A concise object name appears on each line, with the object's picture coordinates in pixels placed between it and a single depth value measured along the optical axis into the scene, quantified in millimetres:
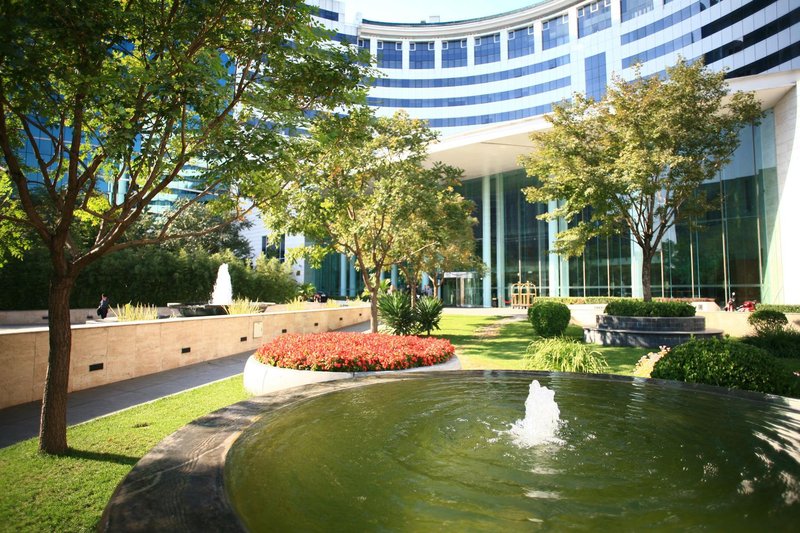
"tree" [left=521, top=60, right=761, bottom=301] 15836
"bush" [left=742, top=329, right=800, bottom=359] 13164
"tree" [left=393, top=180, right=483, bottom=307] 15749
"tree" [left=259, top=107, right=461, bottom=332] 10555
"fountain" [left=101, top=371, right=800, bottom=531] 2713
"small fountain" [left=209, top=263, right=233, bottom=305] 25891
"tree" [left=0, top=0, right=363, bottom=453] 4348
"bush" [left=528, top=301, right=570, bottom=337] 16391
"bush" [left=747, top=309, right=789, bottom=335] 14929
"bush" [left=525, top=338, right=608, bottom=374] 9758
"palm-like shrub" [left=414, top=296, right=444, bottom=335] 16547
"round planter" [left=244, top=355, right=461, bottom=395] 7352
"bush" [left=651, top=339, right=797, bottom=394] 6238
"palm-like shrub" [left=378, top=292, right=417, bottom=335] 15859
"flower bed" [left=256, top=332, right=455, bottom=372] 7594
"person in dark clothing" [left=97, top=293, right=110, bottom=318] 20953
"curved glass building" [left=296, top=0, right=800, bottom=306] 28031
